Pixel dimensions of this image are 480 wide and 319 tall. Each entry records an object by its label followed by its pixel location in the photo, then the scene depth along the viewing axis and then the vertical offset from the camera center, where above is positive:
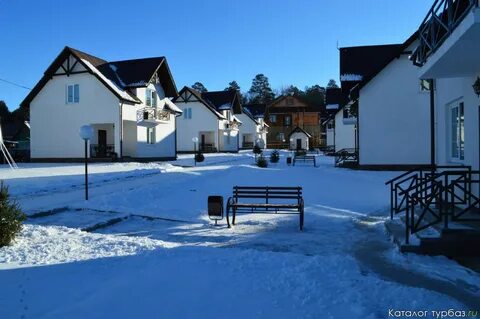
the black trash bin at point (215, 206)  9.23 -1.24
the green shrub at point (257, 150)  43.22 +0.28
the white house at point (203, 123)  50.69 +4.00
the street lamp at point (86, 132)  13.11 +0.77
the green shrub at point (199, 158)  30.93 -0.36
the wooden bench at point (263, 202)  9.34 -1.31
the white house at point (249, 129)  71.19 +4.29
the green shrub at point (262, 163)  26.84 -0.72
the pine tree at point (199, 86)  113.62 +19.43
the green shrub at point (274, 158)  31.86 -0.46
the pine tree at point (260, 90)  113.92 +18.44
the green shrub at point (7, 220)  6.48 -1.09
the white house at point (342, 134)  43.81 +1.92
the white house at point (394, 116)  22.78 +2.01
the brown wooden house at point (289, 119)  84.19 +7.19
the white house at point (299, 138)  67.88 +2.39
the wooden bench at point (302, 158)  30.36 -0.47
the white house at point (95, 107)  29.64 +3.73
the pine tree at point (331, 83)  127.50 +22.45
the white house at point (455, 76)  6.59 +1.69
